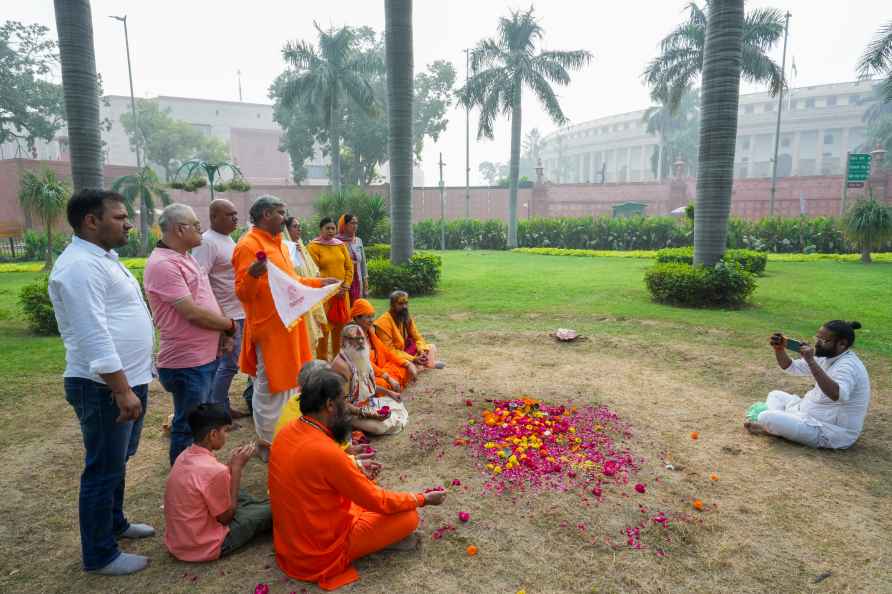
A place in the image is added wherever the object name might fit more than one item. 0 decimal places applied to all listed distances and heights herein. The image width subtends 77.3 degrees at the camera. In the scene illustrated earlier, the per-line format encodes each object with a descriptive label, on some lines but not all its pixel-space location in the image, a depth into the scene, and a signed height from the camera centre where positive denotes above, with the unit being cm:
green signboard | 2150 +158
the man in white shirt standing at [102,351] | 256 -67
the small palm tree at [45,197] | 1875 +53
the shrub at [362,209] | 1498 +7
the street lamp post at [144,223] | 2517 -48
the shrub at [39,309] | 852 -145
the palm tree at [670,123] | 5171 +853
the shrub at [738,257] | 1248 -112
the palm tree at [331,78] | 3100 +736
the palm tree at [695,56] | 2500 +743
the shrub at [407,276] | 1163 -135
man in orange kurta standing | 396 -86
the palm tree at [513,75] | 2838 +688
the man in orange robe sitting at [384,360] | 548 -155
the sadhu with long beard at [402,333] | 612 -135
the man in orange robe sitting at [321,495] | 274 -141
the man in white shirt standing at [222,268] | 425 -45
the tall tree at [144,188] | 2606 +115
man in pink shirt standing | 324 -61
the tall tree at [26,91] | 3294 +723
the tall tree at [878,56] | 1830 +503
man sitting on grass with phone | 416 -140
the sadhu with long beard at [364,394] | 468 -162
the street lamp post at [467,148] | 3541 +397
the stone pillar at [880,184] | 3212 +145
